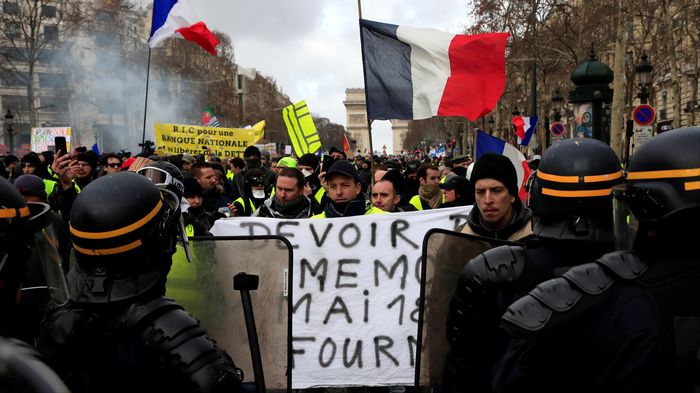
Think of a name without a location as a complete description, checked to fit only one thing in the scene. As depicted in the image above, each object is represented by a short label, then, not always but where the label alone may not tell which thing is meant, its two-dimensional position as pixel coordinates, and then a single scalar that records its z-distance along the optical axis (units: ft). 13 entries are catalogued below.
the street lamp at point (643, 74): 56.65
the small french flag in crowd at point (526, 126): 58.23
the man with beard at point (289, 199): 17.13
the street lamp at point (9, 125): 90.64
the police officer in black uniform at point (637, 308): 5.30
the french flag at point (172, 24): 29.58
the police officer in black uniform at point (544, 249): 6.75
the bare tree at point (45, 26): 126.21
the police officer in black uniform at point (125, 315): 6.04
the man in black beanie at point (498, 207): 11.42
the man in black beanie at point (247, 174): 27.20
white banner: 11.66
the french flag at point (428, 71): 19.53
